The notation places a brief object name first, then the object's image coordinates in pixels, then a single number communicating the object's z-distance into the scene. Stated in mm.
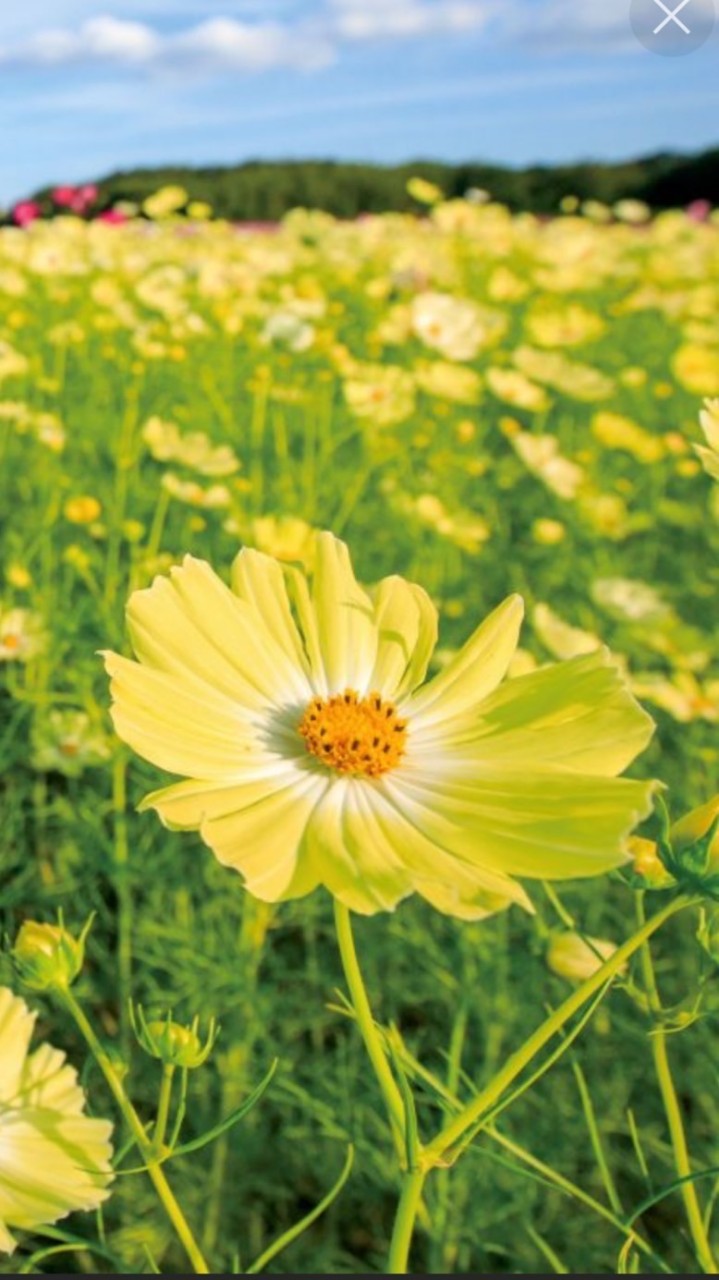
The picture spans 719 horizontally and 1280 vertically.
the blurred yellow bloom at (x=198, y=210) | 3939
